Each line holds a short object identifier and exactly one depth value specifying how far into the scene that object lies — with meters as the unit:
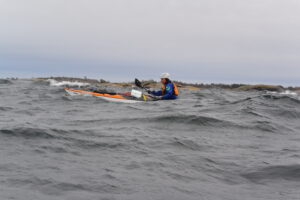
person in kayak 14.52
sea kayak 13.94
